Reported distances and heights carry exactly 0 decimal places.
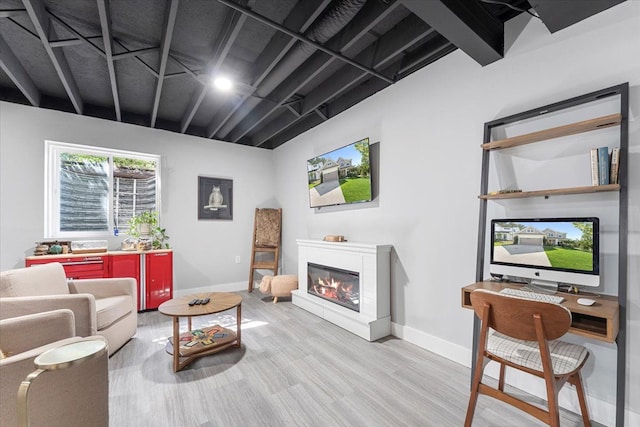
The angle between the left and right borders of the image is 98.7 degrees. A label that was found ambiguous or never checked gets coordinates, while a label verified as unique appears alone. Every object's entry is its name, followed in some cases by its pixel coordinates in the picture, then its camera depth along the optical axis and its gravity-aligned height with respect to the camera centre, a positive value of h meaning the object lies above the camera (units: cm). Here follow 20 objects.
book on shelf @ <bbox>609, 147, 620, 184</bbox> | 158 +28
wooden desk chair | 135 -77
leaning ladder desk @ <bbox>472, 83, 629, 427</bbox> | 152 +38
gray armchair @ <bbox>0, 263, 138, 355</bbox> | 210 -73
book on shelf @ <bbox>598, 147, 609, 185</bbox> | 160 +29
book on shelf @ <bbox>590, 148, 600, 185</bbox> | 165 +29
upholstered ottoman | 426 -112
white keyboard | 161 -50
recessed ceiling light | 278 +134
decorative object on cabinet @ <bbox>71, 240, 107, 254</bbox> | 355 -44
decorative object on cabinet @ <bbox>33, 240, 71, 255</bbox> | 336 -42
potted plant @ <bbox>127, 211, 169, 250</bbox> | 399 -24
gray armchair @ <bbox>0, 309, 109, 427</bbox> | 127 -87
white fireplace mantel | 292 -83
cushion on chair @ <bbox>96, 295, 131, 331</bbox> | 245 -90
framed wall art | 471 +28
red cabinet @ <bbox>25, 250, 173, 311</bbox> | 338 -73
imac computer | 167 -24
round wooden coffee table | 231 -121
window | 373 +37
